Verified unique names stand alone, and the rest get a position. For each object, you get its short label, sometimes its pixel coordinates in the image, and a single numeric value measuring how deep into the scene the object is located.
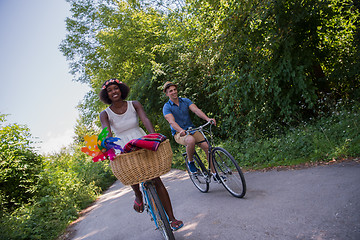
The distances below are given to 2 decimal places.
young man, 4.88
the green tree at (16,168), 7.43
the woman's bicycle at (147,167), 2.80
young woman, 3.49
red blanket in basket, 2.81
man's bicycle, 4.31
